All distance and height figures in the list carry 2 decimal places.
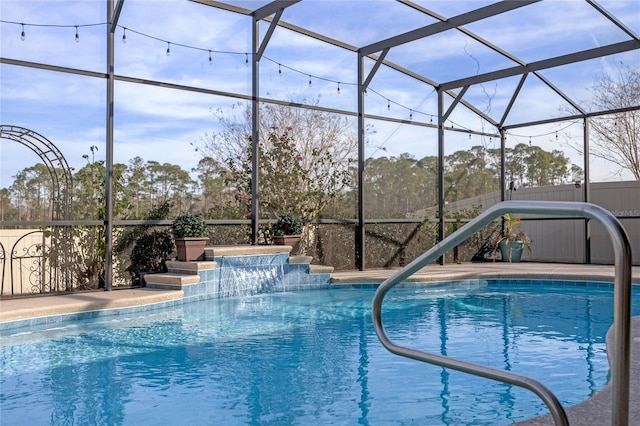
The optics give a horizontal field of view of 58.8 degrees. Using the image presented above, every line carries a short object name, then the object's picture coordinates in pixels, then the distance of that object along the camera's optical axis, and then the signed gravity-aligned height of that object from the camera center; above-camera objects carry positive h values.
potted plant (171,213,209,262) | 8.72 -0.02
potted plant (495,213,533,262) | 12.88 -0.15
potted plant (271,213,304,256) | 9.96 +0.08
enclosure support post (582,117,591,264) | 12.15 +1.05
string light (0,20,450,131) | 7.63 +2.97
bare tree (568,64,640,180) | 14.30 +2.44
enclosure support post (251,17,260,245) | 9.88 +1.89
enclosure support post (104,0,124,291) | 8.20 +1.25
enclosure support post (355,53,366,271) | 11.16 +1.49
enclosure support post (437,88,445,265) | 12.37 +1.57
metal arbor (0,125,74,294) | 7.46 -0.13
